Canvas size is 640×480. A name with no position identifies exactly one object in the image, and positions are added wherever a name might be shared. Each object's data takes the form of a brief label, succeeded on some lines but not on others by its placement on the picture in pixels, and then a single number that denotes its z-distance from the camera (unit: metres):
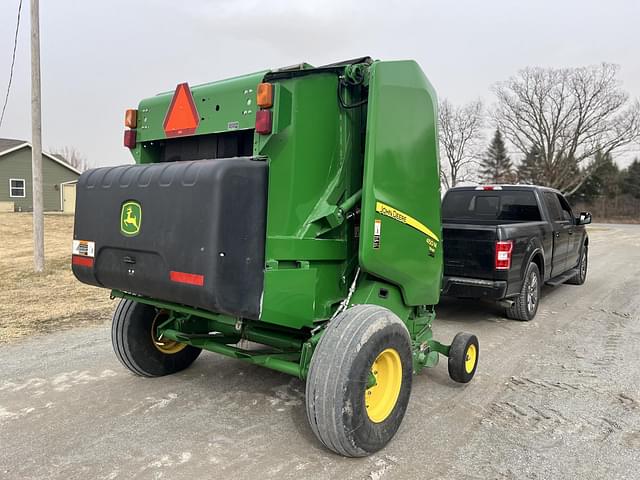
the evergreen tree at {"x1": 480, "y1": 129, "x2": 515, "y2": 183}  43.27
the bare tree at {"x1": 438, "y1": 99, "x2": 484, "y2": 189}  37.47
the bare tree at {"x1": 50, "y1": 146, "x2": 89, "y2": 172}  76.06
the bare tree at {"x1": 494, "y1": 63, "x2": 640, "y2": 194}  37.47
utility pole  9.36
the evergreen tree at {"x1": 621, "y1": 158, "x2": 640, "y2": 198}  56.44
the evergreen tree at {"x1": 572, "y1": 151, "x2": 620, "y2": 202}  54.99
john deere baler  2.81
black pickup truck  6.26
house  28.55
